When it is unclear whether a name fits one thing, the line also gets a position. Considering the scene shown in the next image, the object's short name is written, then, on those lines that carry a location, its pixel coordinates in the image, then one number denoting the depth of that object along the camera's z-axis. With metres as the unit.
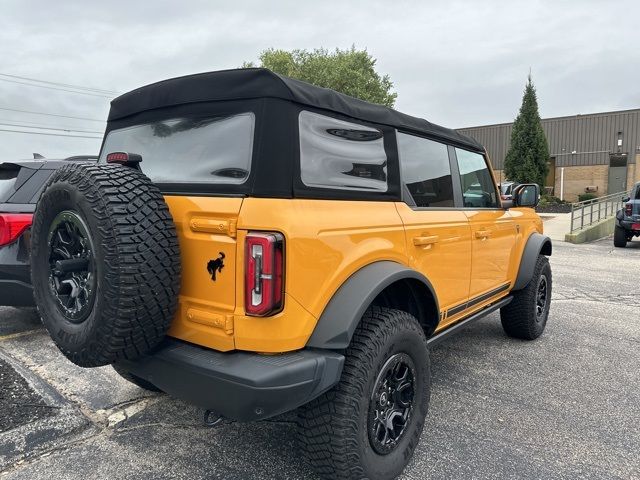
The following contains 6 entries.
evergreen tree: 24.08
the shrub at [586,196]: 28.36
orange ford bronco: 1.88
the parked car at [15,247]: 3.94
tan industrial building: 29.17
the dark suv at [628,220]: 12.15
